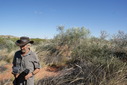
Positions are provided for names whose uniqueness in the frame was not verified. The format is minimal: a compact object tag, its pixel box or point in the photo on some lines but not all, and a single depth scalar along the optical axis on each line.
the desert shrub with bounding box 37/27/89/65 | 7.12
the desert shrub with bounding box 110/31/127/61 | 5.10
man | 2.28
